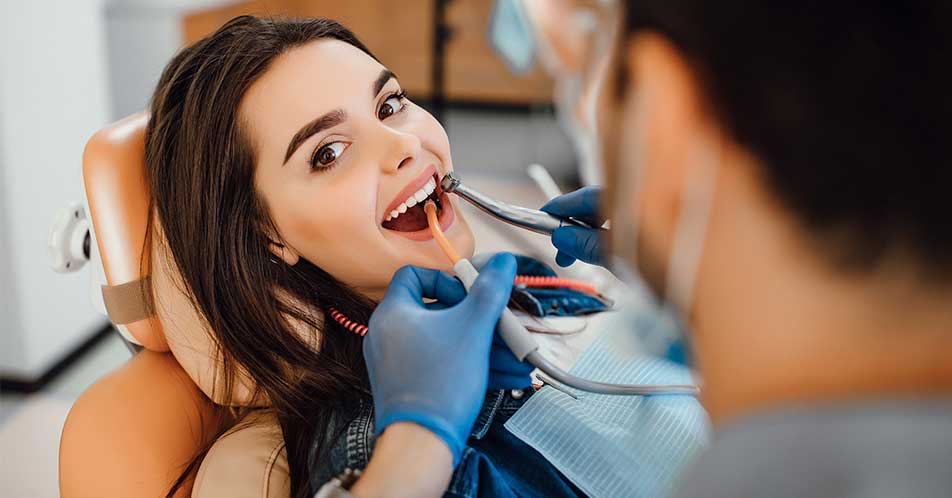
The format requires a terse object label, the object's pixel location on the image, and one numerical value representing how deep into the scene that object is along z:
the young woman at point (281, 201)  1.12
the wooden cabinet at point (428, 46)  4.17
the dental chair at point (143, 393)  1.03
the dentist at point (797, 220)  0.47
